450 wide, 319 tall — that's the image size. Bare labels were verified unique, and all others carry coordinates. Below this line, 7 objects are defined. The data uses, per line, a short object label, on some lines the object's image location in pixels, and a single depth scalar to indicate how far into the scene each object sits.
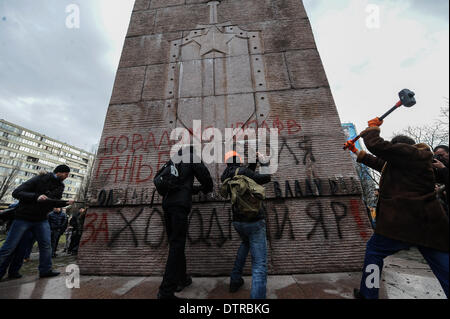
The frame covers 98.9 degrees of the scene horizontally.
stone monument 3.15
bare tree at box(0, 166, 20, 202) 22.03
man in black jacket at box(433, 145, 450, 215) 2.15
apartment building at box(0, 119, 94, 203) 49.31
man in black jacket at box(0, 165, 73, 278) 3.00
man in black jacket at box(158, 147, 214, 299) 2.12
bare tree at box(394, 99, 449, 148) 13.27
